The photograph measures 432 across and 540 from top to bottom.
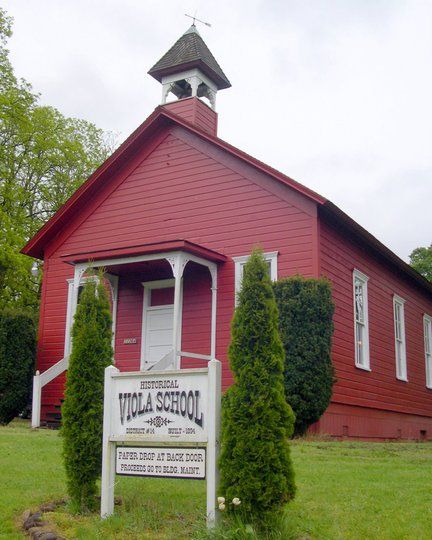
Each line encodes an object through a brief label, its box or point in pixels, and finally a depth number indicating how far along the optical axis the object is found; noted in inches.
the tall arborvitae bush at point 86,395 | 274.5
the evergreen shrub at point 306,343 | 520.1
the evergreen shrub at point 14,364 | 659.4
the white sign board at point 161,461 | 244.8
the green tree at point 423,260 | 1695.4
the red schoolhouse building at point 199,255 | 604.1
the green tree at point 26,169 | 1151.6
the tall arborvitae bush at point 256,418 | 228.7
